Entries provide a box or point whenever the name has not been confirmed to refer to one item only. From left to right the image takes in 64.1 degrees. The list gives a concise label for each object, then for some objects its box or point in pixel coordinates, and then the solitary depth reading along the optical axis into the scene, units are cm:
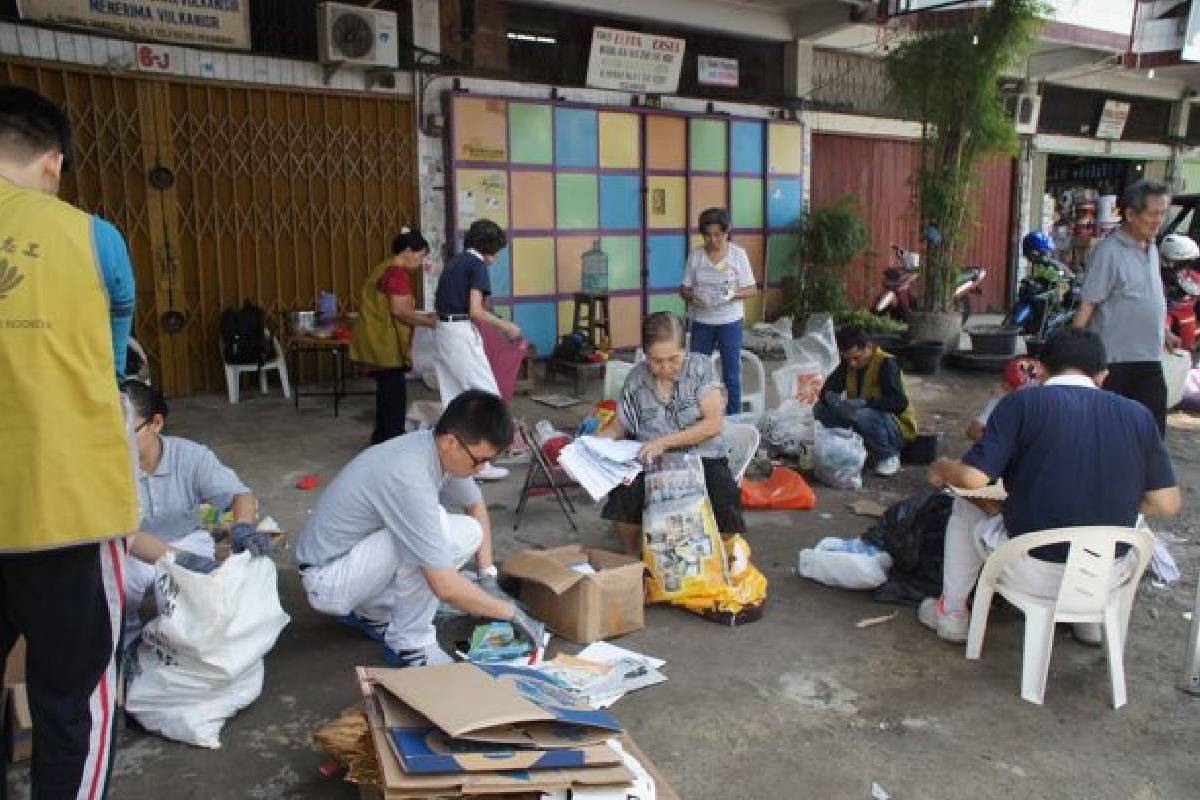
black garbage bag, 406
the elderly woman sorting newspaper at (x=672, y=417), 421
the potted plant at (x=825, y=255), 1131
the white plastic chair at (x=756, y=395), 681
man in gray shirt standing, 496
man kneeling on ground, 304
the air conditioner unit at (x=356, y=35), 796
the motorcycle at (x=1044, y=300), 1020
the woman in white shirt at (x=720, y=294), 673
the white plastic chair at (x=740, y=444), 470
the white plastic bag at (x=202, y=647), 283
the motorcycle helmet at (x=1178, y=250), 929
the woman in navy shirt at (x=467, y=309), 570
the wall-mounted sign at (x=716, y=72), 1075
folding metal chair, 501
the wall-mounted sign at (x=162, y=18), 693
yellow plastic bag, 390
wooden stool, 951
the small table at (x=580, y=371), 856
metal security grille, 736
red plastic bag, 539
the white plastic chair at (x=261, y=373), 783
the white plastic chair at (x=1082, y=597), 315
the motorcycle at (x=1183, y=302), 873
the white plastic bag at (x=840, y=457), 571
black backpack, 777
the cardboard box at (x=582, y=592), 360
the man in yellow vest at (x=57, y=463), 198
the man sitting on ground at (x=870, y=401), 587
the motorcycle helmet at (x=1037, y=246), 1051
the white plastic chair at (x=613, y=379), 595
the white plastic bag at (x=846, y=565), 414
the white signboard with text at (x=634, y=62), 975
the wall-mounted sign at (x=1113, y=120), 1557
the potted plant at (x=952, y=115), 952
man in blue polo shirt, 319
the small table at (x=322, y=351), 744
